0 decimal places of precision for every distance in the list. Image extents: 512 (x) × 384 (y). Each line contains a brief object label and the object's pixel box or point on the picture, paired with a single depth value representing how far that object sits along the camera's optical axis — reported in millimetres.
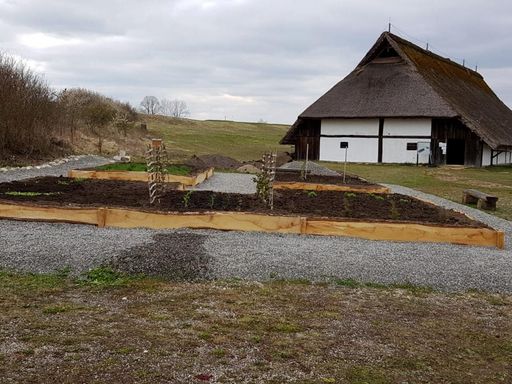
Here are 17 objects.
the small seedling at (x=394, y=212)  9914
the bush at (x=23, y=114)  18344
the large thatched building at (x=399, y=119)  29938
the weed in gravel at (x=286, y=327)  4805
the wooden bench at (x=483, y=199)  13609
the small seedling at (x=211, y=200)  10234
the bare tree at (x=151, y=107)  98938
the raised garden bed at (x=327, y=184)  14938
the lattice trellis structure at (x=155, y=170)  10492
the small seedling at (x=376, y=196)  12791
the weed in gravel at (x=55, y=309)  4977
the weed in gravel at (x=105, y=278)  5996
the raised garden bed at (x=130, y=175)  15477
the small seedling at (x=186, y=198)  10170
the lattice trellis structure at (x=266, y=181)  10695
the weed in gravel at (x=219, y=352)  4195
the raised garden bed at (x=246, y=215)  8633
